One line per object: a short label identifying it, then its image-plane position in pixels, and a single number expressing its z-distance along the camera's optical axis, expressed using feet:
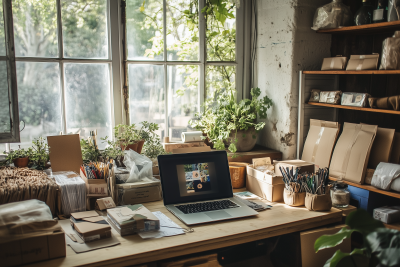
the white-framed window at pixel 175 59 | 8.74
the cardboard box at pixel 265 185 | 7.06
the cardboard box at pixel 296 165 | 7.29
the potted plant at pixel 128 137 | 7.97
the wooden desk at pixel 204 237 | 4.78
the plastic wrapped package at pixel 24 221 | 4.63
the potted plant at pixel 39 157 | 7.25
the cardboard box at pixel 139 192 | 6.68
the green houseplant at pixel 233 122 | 8.87
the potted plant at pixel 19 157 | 7.11
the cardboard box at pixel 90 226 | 5.19
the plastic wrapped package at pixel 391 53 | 6.57
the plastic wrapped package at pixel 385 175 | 6.58
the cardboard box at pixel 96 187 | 6.49
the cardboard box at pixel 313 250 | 6.01
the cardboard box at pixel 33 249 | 4.51
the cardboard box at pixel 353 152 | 7.23
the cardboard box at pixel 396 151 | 7.06
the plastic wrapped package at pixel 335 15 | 7.79
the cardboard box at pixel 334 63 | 7.68
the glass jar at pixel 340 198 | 6.93
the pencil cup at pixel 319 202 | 6.44
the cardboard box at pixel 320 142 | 7.98
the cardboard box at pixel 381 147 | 7.04
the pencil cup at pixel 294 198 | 6.68
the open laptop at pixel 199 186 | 6.36
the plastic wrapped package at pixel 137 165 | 6.95
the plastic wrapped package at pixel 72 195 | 6.20
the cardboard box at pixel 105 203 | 6.31
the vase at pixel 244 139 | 9.04
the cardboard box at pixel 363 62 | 6.97
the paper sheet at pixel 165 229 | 5.41
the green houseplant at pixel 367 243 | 3.76
